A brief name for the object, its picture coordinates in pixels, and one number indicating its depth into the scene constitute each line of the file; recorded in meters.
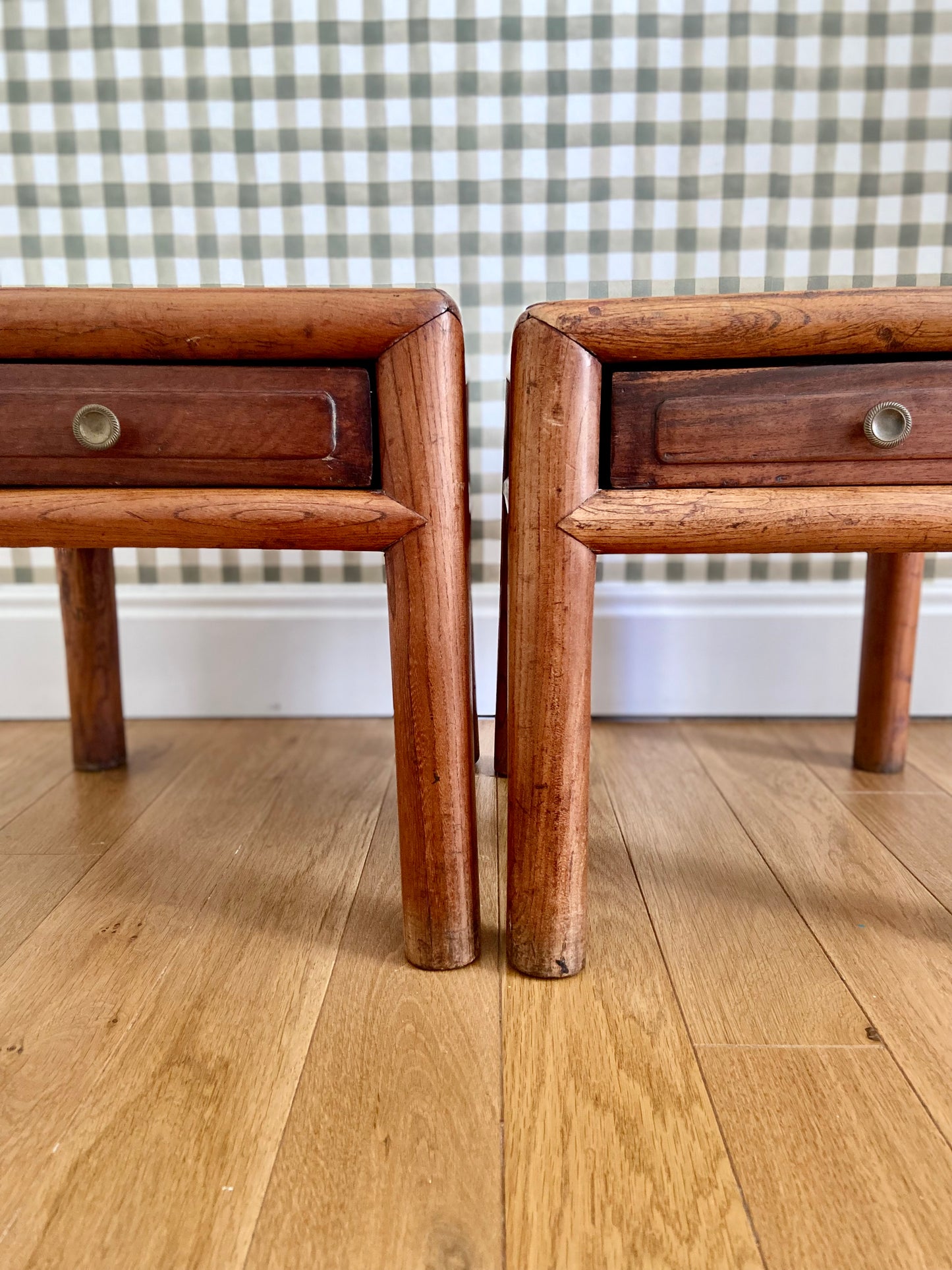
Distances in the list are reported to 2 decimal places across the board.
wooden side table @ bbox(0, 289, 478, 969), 0.64
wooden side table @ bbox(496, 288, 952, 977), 0.63
